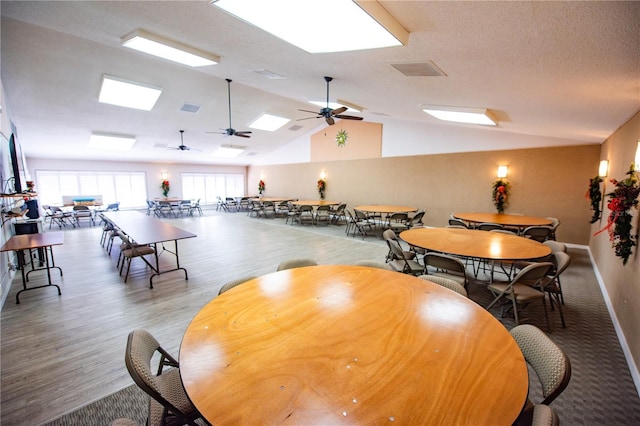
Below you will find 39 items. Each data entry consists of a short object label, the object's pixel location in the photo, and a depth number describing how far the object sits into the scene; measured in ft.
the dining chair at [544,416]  2.92
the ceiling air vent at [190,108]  23.63
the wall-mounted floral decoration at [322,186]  37.47
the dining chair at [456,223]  16.40
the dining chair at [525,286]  8.16
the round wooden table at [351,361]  2.87
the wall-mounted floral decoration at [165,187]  43.28
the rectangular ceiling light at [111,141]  27.45
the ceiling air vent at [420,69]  9.13
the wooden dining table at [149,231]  13.00
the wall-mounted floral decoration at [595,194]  15.49
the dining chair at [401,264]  10.72
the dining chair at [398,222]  22.62
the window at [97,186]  34.83
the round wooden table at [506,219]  16.15
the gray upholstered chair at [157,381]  3.61
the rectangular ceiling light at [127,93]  18.84
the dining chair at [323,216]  29.78
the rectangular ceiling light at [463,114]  14.23
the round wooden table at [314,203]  30.95
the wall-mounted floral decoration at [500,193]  22.54
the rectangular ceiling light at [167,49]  11.07
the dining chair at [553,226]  16.12
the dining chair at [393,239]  11.96
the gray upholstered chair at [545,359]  3.68
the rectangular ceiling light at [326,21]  6.64
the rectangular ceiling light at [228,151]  37.81
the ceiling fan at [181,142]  29.80
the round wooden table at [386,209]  24.93
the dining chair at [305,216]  31.72
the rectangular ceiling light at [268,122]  30.06
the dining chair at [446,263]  8.91
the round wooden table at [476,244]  9.22
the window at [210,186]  47.26
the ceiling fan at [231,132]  21.67
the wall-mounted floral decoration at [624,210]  7.90
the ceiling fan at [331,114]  16.04
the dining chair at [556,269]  8.82
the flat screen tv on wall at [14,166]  13.70
